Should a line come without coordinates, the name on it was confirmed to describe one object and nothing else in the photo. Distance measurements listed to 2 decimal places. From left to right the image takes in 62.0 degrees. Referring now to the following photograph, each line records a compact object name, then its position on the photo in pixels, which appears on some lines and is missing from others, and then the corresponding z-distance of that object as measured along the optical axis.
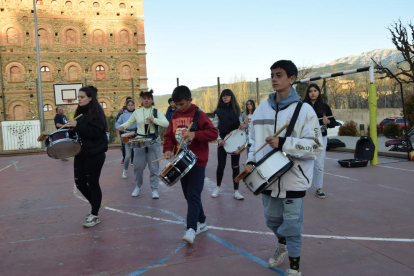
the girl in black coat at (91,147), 5.05
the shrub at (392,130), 19.98
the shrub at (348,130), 24.23
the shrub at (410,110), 15.88
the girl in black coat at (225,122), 6.85
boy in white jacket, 3.18
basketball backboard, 23.14
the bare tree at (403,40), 20.89
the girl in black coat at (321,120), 6.53
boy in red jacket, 4.43
